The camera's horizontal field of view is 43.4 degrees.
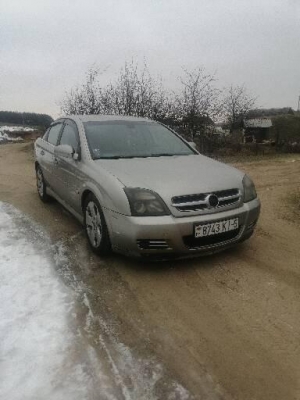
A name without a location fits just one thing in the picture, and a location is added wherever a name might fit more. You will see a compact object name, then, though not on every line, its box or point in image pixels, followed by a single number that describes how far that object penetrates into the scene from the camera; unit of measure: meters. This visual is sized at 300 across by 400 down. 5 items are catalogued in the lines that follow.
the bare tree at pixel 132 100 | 17.72
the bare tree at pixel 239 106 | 38.72
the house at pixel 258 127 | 39.91
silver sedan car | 3.49
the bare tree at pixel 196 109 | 18.18
